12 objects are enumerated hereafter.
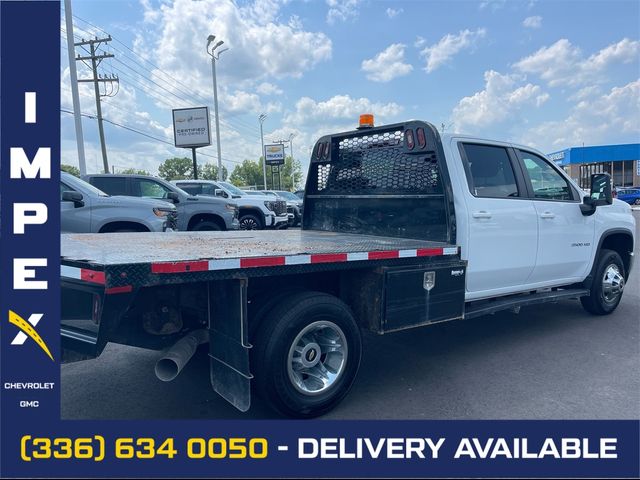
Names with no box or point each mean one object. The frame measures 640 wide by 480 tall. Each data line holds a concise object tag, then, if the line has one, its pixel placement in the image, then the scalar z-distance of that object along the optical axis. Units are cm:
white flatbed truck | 288
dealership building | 4703
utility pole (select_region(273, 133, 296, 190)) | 9244
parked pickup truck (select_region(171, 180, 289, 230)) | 1410
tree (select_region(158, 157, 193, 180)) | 11606
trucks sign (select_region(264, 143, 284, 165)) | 5262
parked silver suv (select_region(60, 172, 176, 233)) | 767
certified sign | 2839
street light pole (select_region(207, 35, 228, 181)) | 2843
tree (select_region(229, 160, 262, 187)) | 11531
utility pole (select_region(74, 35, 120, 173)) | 3055
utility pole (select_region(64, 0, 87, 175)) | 1655
